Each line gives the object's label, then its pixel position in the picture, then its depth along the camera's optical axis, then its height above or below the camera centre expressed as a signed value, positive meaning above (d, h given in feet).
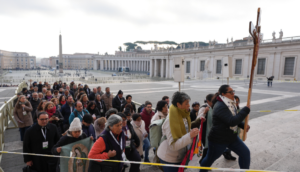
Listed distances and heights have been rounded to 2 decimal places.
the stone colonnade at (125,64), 314.76 +11.71
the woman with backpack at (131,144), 10.03 -4.46
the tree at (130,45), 414.00 +60.50
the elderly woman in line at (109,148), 7.61 -3.52
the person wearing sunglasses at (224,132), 8.41 -3.08
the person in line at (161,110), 10.79 -2.51
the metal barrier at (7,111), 19.76 -5.60
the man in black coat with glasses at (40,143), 9.87 -4.42
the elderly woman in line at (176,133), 7.24 -2.68
